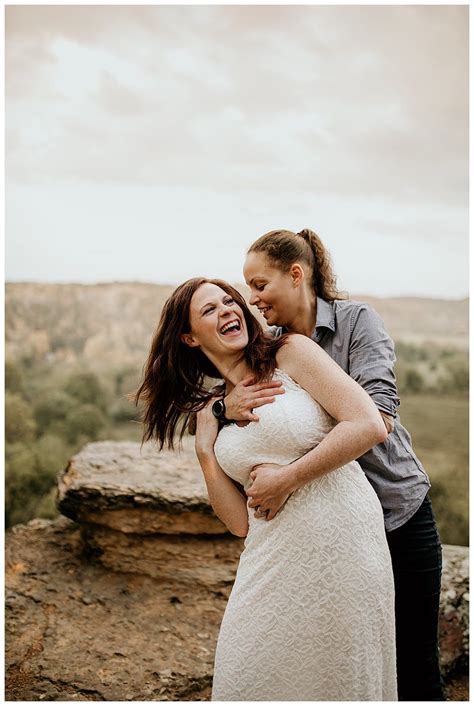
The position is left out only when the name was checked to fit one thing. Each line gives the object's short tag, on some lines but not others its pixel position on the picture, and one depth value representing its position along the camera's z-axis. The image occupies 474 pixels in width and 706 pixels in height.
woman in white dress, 1.60
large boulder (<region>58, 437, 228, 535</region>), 3.12
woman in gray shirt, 1.88
